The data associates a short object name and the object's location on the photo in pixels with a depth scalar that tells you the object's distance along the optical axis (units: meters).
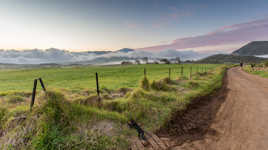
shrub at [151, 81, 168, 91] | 10.19
